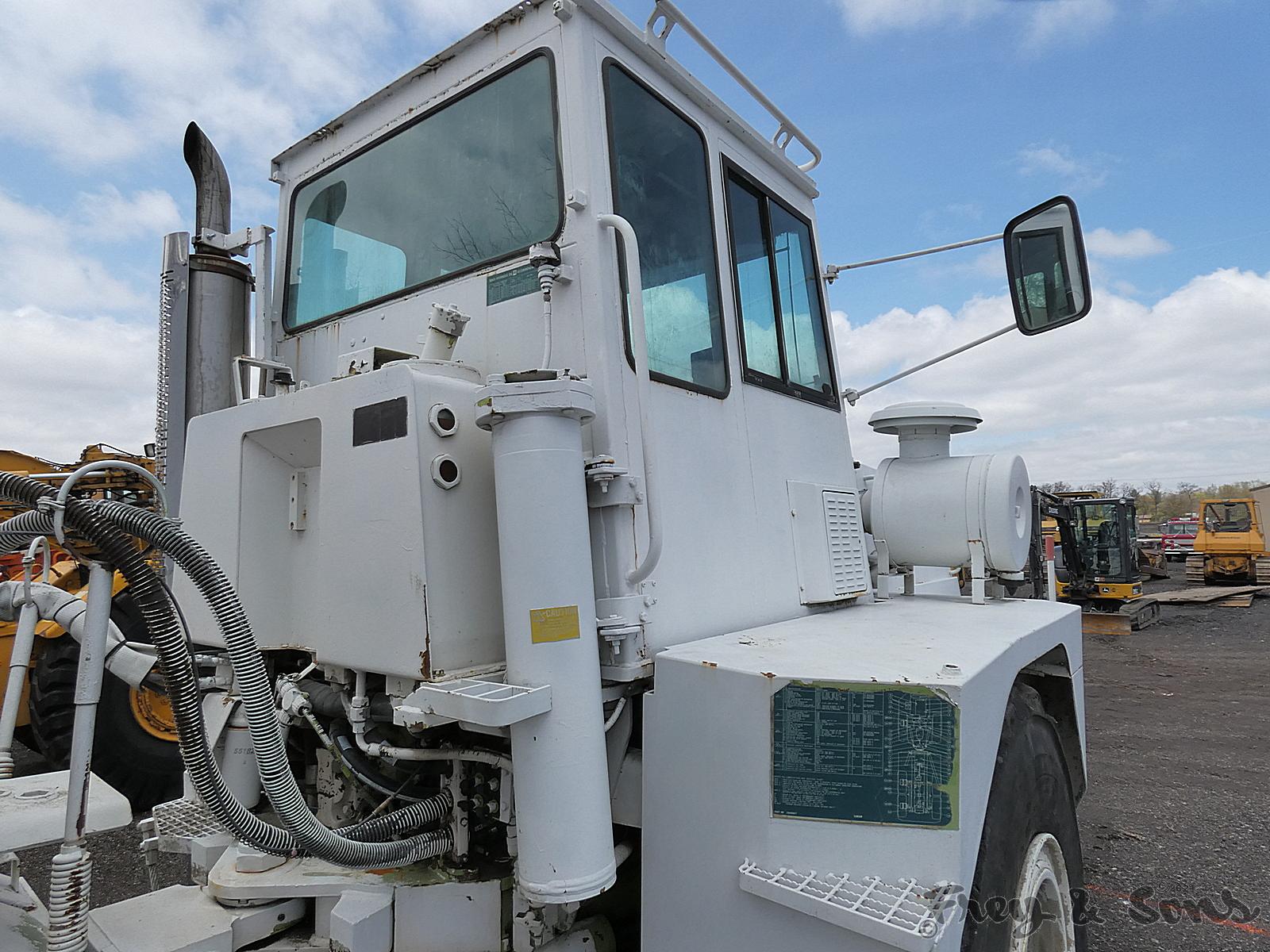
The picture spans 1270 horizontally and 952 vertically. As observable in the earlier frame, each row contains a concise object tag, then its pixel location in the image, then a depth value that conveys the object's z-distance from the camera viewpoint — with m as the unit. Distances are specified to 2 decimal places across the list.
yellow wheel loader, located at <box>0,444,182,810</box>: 4.87
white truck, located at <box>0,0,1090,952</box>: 1.57
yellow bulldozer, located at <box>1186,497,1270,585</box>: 19.72
